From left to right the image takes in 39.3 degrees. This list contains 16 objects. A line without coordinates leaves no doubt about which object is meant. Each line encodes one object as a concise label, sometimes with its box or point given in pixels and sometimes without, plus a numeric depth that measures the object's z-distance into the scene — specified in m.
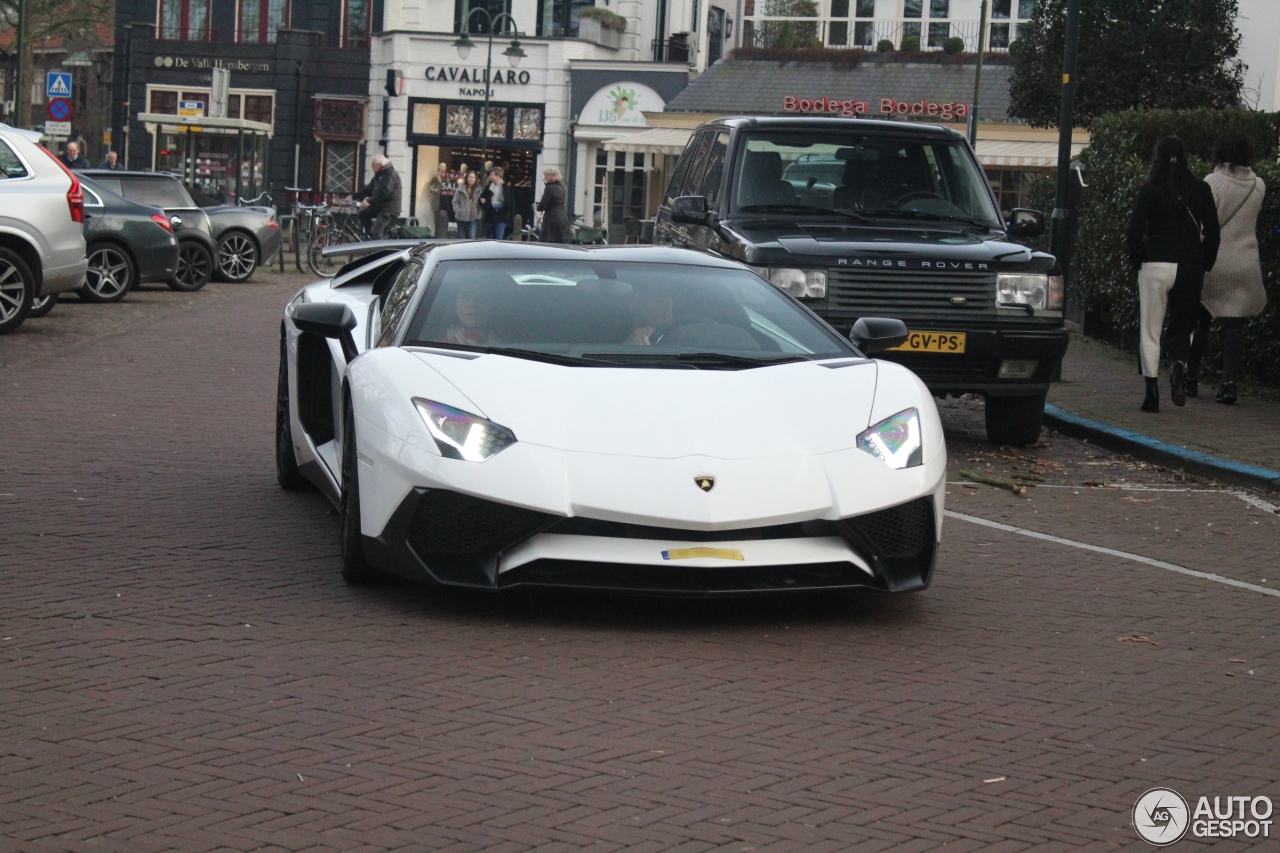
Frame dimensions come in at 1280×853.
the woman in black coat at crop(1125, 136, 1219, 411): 12.55
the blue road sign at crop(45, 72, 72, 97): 31.08
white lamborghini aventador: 5.66
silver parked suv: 15.62
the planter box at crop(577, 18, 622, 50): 55.31
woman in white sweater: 13.12
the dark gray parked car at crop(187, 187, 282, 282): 24.98
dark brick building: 57.09
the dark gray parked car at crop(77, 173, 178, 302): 20.36
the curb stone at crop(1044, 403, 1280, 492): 10.06
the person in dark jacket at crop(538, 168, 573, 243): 32.12
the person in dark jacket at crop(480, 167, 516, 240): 39.66
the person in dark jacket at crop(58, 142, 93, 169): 31.45
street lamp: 47.00
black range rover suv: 10.62
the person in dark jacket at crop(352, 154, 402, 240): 27.55
